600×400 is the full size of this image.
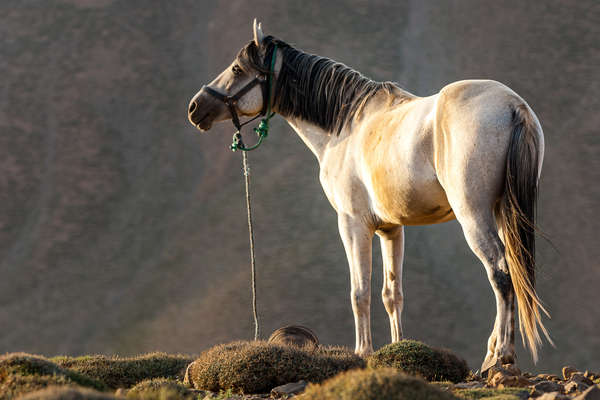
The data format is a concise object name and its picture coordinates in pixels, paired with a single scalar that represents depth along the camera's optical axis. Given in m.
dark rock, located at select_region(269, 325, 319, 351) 17.50
